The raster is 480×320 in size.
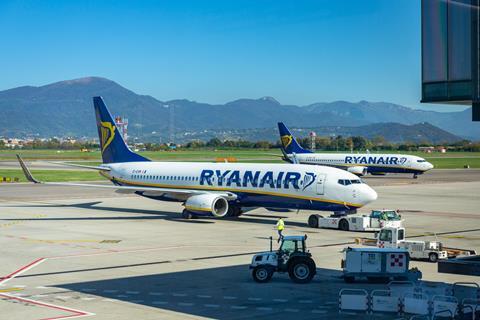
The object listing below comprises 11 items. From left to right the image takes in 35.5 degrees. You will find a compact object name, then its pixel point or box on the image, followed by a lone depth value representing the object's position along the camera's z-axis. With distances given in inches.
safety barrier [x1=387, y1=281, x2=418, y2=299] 1062.4
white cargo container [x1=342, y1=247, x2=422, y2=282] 1232.2
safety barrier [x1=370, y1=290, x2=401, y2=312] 1047.6
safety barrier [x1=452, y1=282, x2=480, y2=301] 1070.1
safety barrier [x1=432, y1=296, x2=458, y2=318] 985.5
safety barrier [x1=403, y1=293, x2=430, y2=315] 1016.2
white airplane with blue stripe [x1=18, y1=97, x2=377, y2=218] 2014.0
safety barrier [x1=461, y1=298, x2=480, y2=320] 981.8
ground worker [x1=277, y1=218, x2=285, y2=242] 1717.5
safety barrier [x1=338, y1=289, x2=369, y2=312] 1059.9
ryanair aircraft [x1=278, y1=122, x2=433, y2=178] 4527.6
